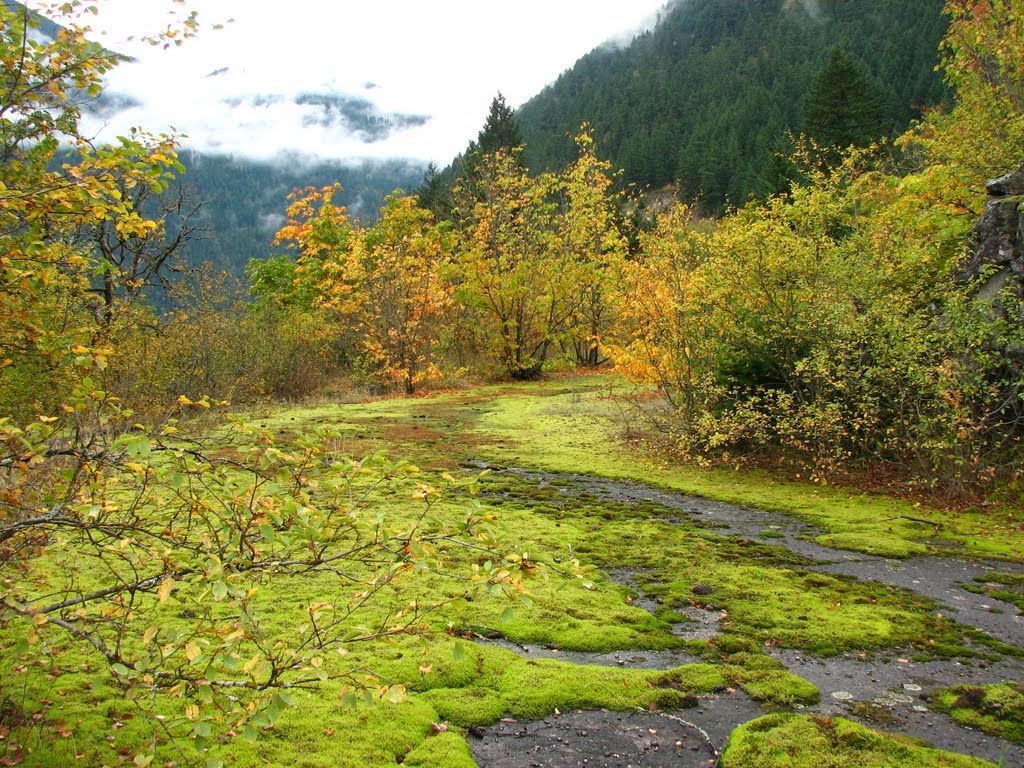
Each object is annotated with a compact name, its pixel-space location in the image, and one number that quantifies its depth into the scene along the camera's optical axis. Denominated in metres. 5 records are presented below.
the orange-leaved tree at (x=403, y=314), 22.45
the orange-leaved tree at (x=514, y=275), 25.86
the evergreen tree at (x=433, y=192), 51.06
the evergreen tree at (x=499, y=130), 50.50
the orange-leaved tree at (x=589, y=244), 26.22
